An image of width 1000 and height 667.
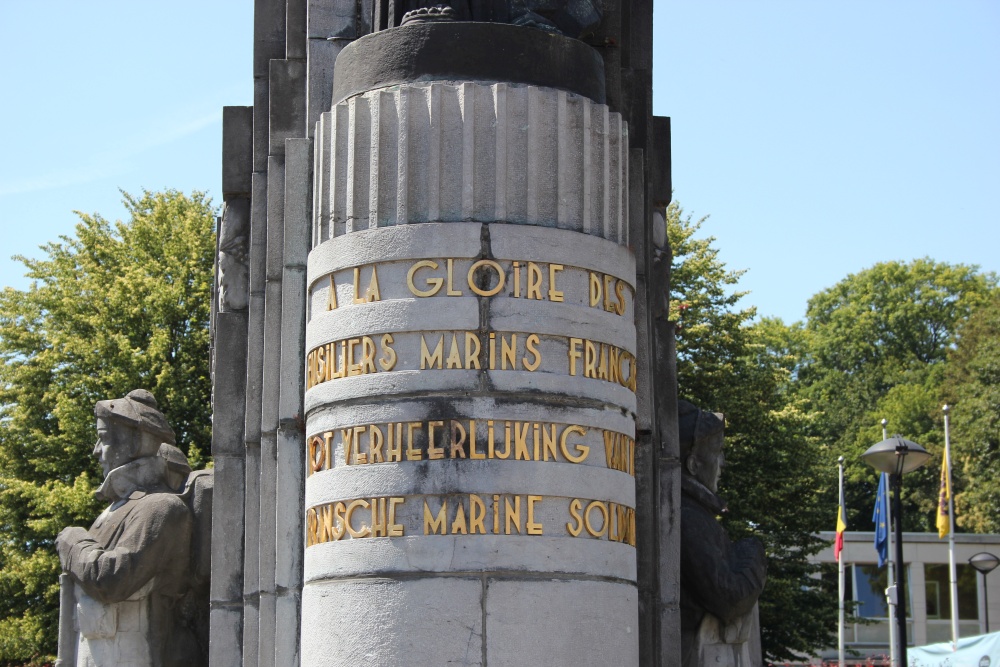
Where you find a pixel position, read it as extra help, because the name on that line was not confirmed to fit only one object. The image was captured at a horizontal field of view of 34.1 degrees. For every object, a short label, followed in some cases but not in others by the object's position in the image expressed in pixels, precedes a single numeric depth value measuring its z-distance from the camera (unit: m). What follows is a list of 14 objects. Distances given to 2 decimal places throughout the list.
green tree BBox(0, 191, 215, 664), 31.67
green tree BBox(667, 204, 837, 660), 34.50
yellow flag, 46.78
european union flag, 35.84
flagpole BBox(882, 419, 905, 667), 24.78
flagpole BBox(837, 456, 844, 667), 37.47
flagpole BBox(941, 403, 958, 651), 48.09
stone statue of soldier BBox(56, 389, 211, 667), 12.27
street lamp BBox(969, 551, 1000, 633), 36.29
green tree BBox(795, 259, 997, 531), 70.56
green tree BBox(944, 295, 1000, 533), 53.62
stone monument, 10.53
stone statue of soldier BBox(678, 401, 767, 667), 12.48
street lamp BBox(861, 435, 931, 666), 21.06
